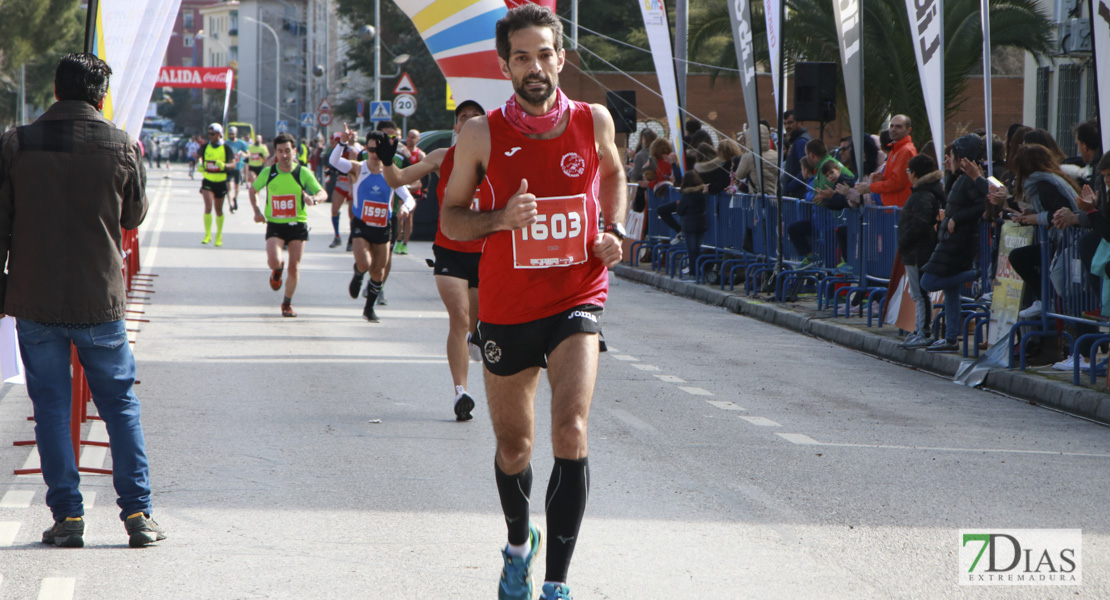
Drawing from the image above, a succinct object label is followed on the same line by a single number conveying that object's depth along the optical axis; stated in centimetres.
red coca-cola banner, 8844
